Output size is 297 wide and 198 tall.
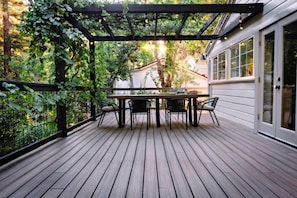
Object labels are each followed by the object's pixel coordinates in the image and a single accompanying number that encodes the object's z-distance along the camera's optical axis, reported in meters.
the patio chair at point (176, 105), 4.72
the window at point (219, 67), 6.34
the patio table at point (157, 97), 4.70
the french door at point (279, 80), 3.10
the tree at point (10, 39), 6.70
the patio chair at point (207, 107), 4.85
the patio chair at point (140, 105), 4.75
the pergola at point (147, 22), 3.71
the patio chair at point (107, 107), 4.89
